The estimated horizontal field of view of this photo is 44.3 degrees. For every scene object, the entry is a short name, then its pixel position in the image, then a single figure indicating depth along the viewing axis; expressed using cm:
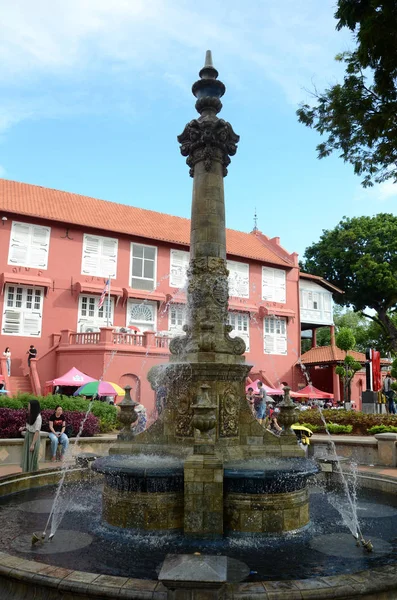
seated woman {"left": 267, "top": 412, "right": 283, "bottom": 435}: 1422
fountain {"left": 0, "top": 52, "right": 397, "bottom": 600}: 408
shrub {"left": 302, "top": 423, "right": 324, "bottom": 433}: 1840
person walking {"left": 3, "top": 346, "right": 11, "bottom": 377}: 2423
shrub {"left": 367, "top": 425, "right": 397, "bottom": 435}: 1692
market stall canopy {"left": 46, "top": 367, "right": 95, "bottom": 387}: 2253
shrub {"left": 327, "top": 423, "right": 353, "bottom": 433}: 1794
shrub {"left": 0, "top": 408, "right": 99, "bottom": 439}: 1327
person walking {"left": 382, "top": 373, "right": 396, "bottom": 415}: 2500
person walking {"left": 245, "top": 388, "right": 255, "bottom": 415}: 1734
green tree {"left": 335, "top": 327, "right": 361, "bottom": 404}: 2672
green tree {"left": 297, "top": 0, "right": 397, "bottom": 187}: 875
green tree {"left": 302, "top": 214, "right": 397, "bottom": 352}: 3988
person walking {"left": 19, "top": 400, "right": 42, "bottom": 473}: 935
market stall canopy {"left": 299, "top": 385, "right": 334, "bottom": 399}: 3077
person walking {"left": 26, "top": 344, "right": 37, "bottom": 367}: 2520
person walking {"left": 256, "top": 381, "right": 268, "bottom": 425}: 1736
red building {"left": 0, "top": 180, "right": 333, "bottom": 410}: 2619
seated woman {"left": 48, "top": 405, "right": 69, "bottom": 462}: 1202
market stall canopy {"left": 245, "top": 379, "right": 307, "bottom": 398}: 2650
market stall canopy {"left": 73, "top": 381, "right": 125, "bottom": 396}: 2069
